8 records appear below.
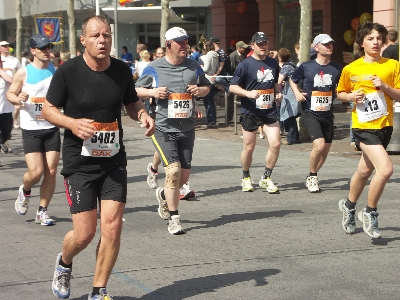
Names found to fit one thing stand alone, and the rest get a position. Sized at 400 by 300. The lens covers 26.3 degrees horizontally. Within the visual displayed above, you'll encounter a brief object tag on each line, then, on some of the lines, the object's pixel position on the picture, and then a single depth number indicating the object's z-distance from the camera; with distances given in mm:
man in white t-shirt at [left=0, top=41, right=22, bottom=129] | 18150
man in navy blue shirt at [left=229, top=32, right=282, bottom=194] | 10969
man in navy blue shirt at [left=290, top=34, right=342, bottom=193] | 10938
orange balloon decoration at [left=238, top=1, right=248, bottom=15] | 32562
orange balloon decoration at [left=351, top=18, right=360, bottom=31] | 25781
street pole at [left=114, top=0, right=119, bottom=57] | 31753
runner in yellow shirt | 7727
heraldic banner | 41062
